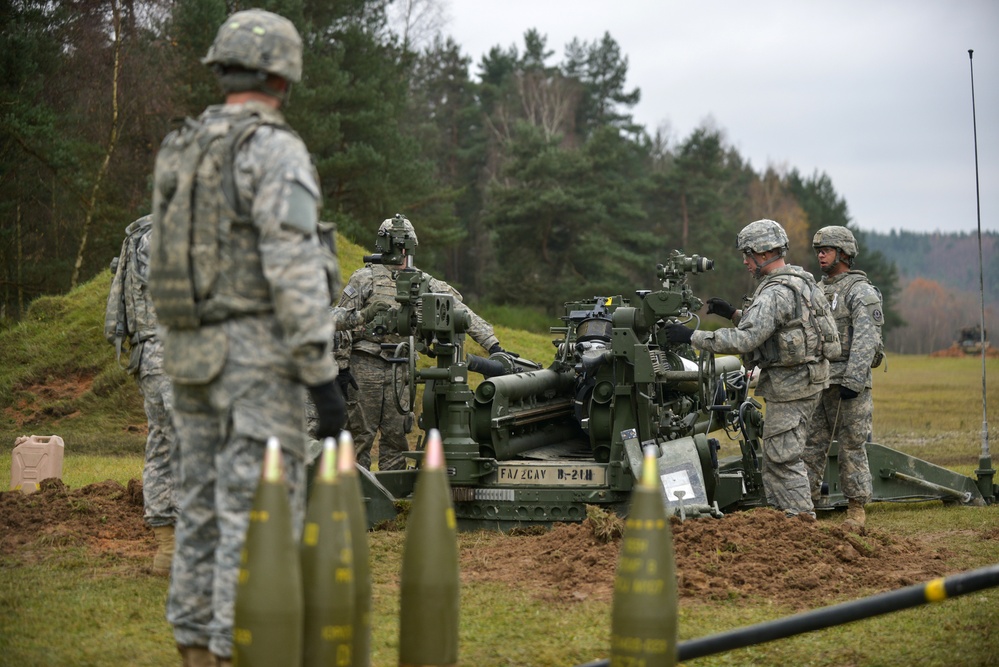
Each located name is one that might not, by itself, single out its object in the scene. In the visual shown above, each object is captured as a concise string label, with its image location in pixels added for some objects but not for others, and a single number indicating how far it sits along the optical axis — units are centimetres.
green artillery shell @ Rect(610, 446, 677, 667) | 430
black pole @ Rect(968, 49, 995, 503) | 1091
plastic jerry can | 1028
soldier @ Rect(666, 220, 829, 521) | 888
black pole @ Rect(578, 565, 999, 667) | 448
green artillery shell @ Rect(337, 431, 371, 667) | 444
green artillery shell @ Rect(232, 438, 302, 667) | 407
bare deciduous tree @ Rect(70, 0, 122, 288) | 2571
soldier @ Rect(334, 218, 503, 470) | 1073
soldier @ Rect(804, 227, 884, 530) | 1002
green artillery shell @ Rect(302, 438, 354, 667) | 430
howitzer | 893
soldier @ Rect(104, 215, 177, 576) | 741
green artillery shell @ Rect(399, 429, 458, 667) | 450
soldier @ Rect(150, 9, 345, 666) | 445
